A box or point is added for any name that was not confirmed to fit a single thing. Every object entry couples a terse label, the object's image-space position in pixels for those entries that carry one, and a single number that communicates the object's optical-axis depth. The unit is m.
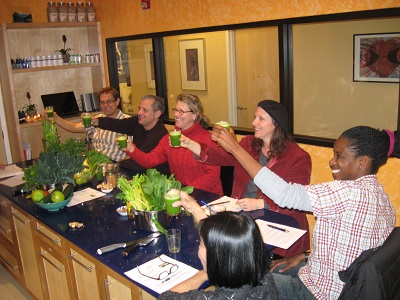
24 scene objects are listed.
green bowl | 2.94
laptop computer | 6.00
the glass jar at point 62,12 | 5.81
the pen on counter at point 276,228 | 2.44
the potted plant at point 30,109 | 5.71
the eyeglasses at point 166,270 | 2.07
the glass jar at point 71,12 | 5.88
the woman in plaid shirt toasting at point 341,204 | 1.95
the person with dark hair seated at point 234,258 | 1.59
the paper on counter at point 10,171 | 3.88
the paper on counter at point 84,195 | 3.12
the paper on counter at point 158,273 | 2.00
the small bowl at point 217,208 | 2.69
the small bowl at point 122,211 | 2.81
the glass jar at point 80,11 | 5.93
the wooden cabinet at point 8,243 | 3.59
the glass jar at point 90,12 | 5.98
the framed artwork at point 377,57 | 3.55
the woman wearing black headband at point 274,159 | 2.79
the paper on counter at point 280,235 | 2.28
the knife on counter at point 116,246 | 2.32
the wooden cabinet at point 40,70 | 5.41
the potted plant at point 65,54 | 5.94
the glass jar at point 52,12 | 5.72
